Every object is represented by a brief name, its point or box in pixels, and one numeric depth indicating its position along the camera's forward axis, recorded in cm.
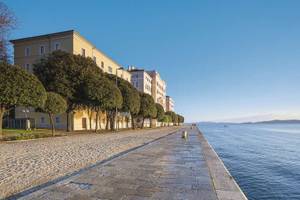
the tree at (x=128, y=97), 4550
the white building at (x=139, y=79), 9212
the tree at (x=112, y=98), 3538
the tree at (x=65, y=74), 3456
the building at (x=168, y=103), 16161
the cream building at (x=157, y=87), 11391
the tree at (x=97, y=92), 3412
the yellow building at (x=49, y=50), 4350
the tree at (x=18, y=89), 2062
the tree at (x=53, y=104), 2688
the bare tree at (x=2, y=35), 3425
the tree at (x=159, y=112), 7650
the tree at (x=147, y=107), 5781
